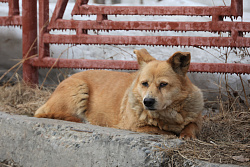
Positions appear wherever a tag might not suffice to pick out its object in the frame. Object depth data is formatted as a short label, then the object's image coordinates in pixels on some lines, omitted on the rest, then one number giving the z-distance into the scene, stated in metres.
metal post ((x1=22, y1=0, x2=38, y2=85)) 9.54
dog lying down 5.90
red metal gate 8.14
